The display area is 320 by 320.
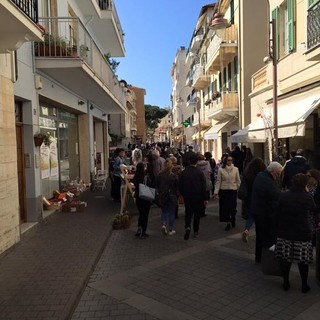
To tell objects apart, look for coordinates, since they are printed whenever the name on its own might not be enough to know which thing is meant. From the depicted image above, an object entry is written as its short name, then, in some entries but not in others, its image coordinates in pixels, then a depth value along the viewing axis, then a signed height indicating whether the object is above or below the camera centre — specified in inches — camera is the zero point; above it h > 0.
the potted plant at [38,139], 375.6 +7.7
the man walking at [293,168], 363.3 -22.6
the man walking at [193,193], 335.3 -39.2
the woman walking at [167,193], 346.9 -40.4
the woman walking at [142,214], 344.5 -57.0
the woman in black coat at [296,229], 210.1 -43.9
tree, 4667.8 +347.5
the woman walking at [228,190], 374.9 -42.2
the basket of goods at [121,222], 378.6 -69.4
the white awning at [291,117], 437.7 +28.2
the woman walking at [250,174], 291.1 -21.7
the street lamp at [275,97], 460.1 +50.5
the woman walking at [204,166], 457.4 -23.9
